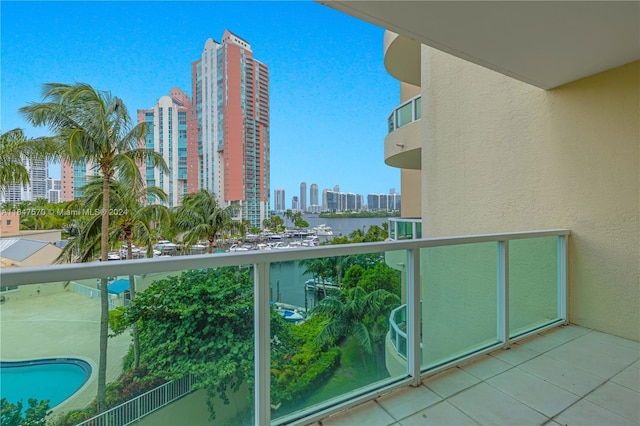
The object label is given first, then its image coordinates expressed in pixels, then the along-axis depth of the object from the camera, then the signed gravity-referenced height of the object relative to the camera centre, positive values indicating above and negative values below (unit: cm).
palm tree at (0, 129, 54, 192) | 1004 +227
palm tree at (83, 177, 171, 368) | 1248 +30
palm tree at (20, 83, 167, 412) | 1110 +346
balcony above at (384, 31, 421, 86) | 609 +361
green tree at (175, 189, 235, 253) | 1733 -13
